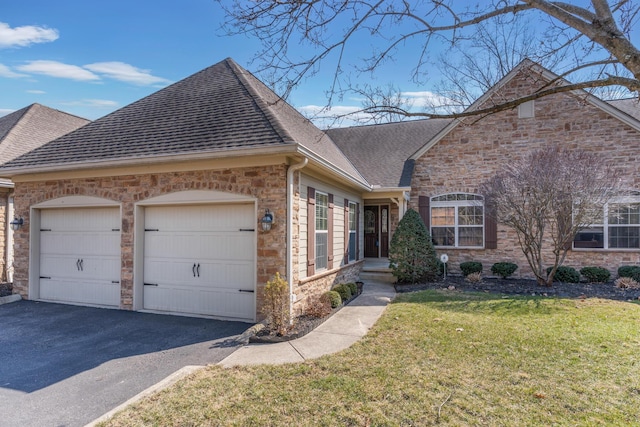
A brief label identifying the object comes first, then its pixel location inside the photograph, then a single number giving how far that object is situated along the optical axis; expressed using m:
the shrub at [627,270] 10.23
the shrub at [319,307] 6.72
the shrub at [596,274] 10.42
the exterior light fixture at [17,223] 8.38
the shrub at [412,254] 10.31
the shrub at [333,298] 7.45
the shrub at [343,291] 8.17
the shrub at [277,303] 5.77
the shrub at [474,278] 10.65
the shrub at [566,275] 10.44
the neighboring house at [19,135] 9.81
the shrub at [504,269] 11.09
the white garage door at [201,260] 6.78
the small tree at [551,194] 8.79
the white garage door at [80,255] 7.77
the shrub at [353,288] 8.81
